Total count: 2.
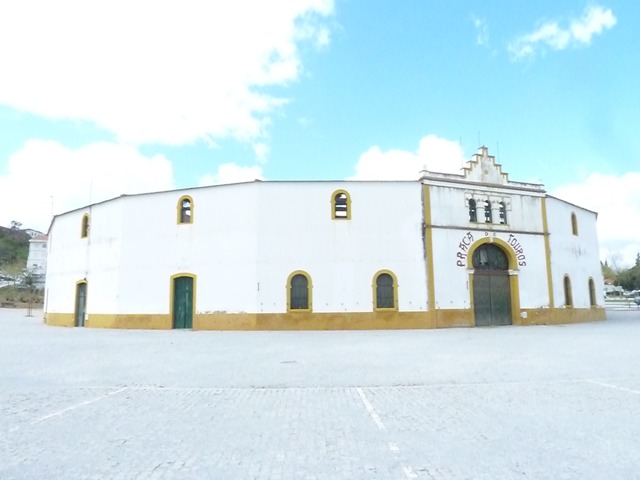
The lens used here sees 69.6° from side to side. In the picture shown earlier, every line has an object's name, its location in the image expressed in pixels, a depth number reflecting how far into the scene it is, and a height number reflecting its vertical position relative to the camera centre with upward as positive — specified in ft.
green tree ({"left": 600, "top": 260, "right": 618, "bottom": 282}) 319.29 +21.80
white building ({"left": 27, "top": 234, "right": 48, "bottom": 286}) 285.00 +35.07
